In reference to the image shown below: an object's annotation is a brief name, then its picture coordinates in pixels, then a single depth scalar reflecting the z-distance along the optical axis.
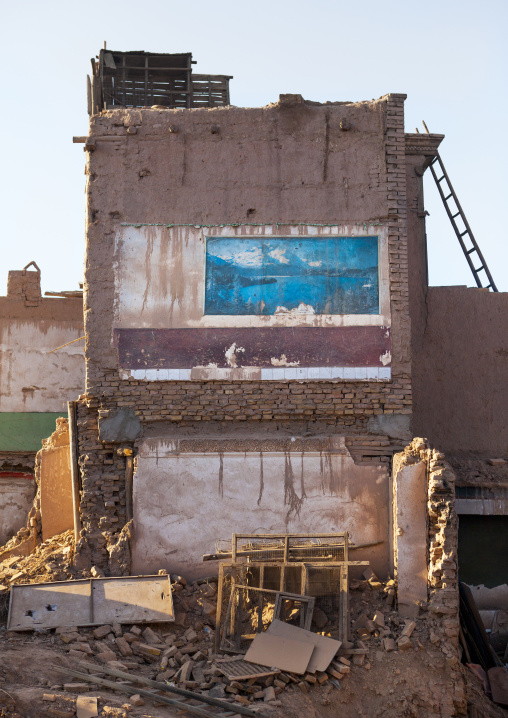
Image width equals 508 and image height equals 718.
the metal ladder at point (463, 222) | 13.37
